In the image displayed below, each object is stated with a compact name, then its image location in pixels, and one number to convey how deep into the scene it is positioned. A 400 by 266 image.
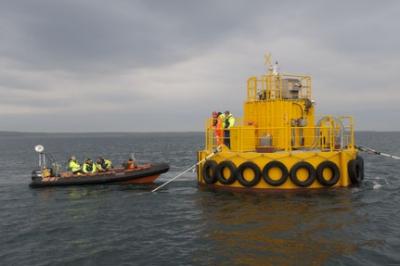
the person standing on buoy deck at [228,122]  19.89
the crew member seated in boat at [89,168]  22.52
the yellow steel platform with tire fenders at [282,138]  17.98
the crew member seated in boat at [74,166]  22.47
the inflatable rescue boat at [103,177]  21.80
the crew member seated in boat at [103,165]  22.90
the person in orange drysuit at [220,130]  19.79
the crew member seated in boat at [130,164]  22.64
